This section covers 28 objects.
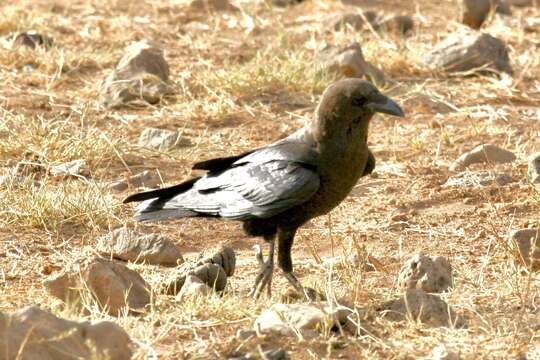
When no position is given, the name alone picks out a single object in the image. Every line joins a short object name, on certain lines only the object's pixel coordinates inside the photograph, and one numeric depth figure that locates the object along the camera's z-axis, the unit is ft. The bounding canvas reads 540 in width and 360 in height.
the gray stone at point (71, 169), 45.60
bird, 34.22
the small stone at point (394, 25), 66.13
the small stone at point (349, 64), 56.39
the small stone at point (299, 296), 34.09
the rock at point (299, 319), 30.37
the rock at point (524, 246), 36.78
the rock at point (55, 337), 27.48
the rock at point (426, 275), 34.73
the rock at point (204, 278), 34.53
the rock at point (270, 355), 28.68
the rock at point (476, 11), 67.77
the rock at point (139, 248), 37.78
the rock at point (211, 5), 72.13
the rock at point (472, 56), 59.16
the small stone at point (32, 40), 60.95
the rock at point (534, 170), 44.14
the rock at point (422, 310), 31.60
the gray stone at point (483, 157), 47.42
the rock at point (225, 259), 35.58
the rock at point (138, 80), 54.90
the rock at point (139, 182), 45.52
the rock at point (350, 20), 66.69
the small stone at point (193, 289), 33.09
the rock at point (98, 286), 32.32
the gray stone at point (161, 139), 49.85
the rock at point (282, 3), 73.31
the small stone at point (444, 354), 29.19
